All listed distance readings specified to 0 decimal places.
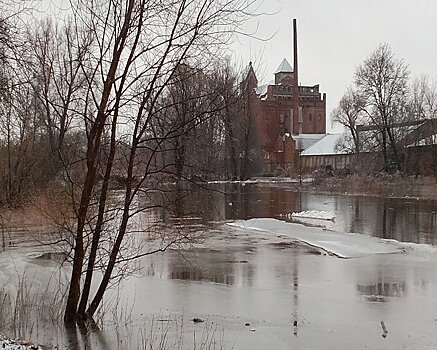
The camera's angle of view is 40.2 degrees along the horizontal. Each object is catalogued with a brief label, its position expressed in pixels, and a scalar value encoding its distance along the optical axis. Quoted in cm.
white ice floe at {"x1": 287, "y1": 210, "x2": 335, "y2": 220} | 2814
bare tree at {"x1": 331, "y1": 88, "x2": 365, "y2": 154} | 5886
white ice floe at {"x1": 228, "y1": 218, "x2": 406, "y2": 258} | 1788
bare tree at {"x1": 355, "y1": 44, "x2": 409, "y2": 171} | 5378
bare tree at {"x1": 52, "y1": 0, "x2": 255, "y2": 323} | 891
